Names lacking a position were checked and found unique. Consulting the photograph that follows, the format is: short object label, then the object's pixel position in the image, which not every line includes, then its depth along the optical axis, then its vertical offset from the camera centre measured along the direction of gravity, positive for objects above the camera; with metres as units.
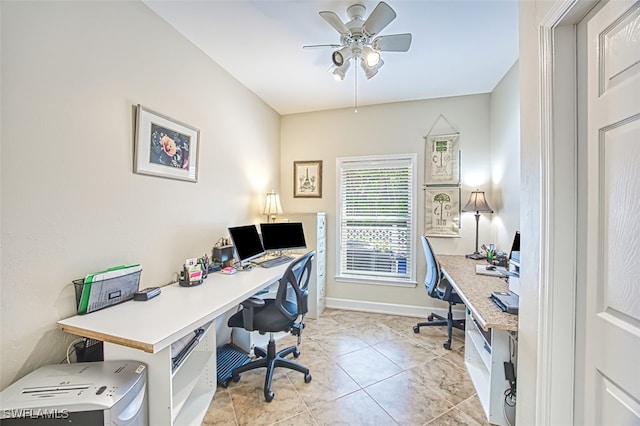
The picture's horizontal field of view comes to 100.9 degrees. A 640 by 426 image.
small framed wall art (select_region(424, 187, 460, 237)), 3.18 +0.07
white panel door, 0.75 +0.01
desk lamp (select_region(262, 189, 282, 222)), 3.22 +0.12
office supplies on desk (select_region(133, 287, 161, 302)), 1.58 -0.49
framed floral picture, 1.73 +0.49
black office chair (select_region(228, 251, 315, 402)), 1.88 -0.73
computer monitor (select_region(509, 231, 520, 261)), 2.23 -0.21
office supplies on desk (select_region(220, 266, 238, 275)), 2.24 -0.48
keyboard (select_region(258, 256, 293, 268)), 2.56 -0.47
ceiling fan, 1.67 +1.26
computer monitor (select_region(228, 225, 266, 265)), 2.39 -0.26
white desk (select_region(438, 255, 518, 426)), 1.49 -0.80
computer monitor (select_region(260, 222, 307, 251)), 2.95 -0.24
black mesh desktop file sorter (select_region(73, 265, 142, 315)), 1.37 -0.41
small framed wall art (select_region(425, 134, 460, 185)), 3.19 +0.71
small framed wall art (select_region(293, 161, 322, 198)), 3.68 +0.52
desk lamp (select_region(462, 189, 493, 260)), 2.88 +0.15
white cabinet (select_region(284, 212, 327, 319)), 3.24 -0.39
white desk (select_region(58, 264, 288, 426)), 1.20 -0.55
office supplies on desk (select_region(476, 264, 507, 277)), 2.30 -0.47
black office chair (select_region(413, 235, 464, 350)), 2.62 -0.74
